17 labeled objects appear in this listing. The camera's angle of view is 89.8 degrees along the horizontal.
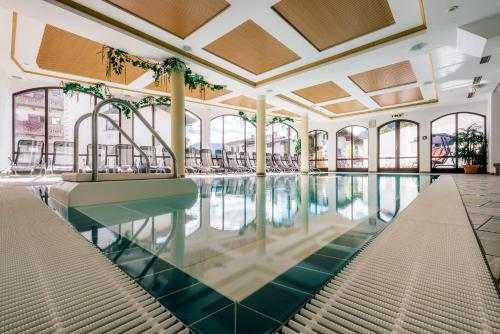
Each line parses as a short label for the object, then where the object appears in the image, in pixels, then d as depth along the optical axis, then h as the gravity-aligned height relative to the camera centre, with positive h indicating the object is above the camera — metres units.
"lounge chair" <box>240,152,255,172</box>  14.32 +0.49
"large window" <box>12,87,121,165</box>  9.80 +2.21
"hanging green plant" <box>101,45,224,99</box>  6.47 +2.86
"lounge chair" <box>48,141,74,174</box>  8.78 +0.43
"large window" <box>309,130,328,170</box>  17.46 +1.32
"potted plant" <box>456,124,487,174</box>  10.85 +0.77
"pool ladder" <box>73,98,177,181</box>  2.79 +0.47
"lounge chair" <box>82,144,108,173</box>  9.26 +0.47
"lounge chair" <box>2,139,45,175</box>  7.77 +0.42
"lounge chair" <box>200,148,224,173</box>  12.24 +0.39
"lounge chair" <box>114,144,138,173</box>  9.25 +0.44
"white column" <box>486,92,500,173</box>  9.98 +1.45
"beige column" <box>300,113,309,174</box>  13.70 +1.35
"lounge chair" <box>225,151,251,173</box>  12.99 +0.25
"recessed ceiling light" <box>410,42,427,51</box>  5.97 +2.92
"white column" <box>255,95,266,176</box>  10.73 +1.20
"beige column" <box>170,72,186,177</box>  6.97 +1.32
